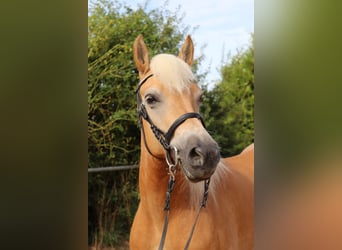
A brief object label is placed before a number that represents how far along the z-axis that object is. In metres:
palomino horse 2.74
